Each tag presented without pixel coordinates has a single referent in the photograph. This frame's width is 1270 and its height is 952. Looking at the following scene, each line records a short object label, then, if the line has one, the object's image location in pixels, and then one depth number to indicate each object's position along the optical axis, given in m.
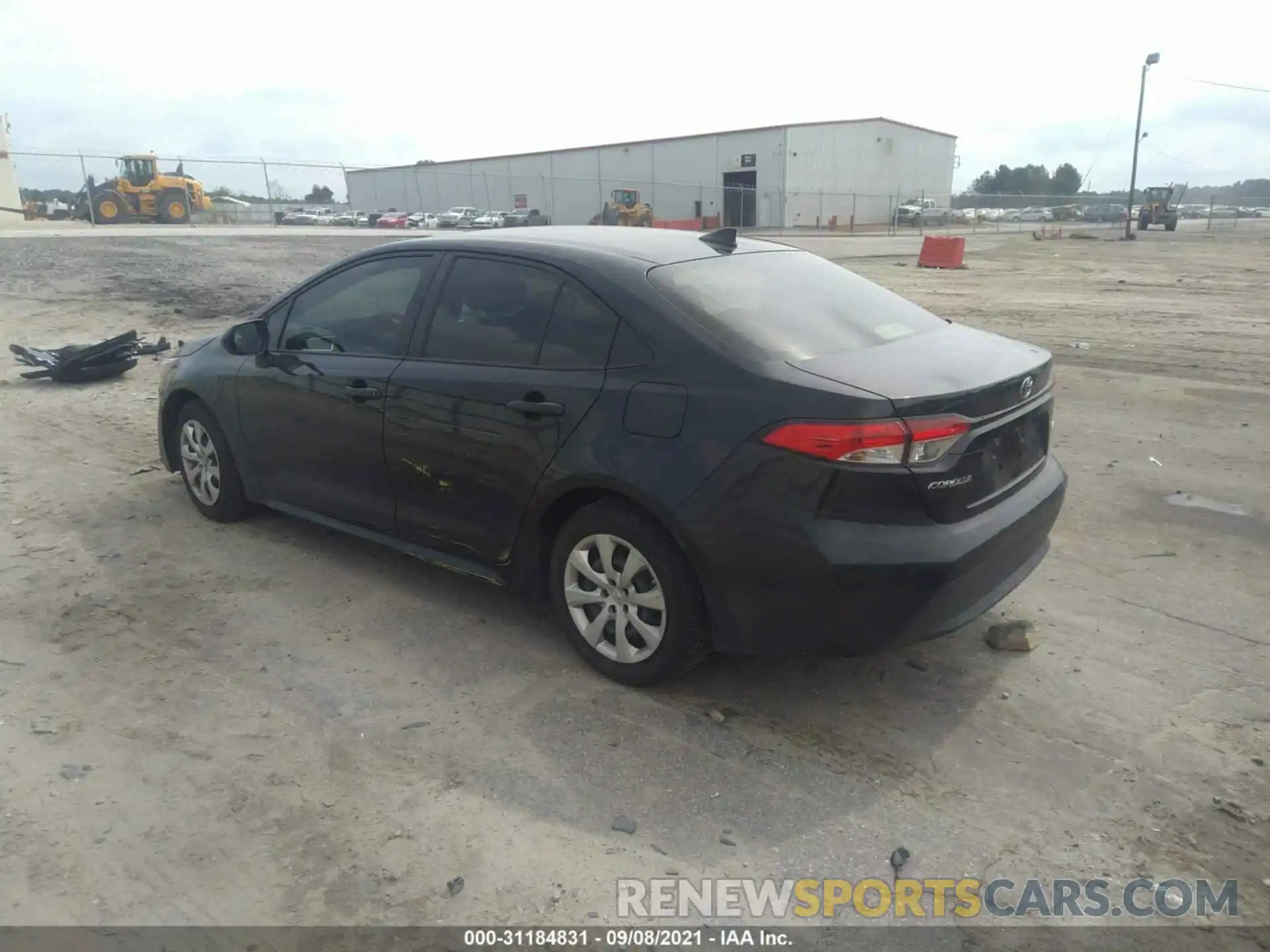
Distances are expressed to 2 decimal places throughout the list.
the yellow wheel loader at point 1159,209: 46.91
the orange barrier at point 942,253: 24.00
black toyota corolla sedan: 3.02
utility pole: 35.50
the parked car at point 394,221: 45.75
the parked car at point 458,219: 45.34
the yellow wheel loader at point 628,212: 42.16
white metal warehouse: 55.16
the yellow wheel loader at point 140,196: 34.72
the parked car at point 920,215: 57.88
